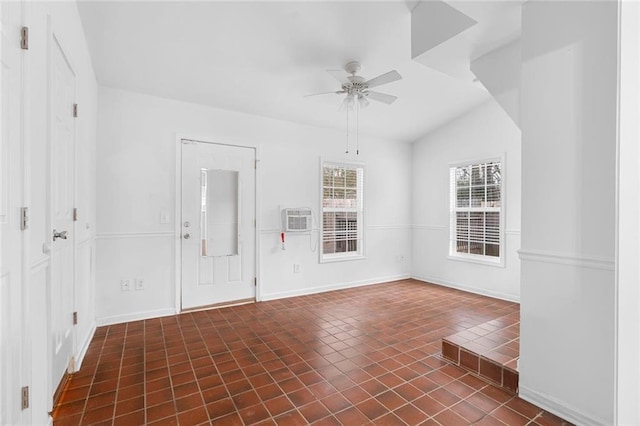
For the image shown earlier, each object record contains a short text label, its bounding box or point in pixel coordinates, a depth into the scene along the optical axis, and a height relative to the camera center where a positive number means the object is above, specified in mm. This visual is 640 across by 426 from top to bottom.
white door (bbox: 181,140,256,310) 3863 -163
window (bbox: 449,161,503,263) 4625 +11
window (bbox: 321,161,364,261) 5020 +15
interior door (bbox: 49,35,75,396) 1890 +13
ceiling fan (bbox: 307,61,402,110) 2996 +1273
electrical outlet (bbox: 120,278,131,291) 3486 -823
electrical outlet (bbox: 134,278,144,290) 3557 -830
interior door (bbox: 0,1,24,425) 1262 -5
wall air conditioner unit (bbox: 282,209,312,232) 4438 -121
